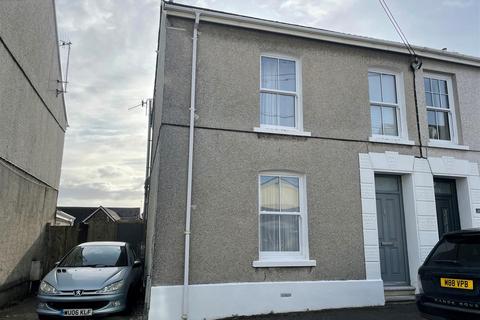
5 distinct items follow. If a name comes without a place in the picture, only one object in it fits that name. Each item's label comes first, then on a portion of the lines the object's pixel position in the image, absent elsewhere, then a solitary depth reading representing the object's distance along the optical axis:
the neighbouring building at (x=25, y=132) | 8.73
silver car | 7.34
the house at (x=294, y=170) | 7.53
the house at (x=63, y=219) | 23.51
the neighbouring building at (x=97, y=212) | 38.84
